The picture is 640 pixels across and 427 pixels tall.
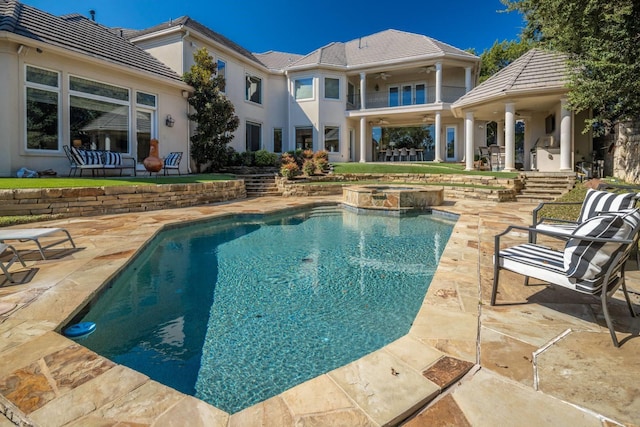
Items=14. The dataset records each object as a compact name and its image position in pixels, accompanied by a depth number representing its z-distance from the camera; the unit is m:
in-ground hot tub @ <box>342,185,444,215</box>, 10.48
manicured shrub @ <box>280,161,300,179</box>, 15.59
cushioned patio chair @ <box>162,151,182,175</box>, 13.22
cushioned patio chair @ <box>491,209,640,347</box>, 2.58
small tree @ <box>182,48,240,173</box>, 15.05
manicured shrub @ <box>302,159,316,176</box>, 16.48
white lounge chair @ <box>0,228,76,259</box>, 4.23
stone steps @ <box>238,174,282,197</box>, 15.09
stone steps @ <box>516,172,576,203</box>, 12.17
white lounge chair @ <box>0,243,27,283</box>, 3.79
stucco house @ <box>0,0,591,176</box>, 10.47
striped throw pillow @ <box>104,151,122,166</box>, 11.53
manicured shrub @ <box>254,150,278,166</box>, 18.11
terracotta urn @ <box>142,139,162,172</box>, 11.39
